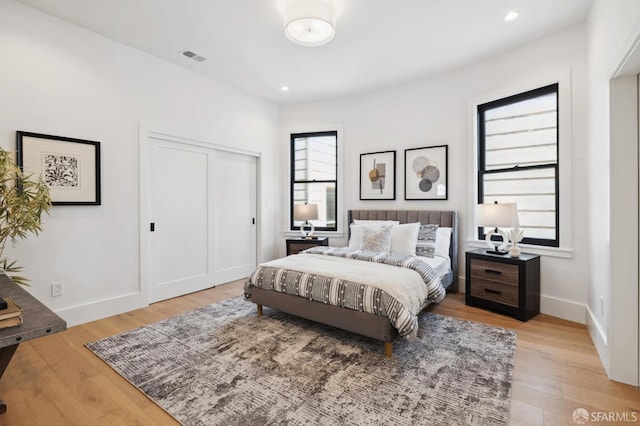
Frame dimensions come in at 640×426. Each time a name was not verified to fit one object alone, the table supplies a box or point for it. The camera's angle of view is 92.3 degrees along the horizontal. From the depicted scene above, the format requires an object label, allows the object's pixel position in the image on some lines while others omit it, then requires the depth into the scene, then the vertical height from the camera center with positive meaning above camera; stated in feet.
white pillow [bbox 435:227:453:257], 12.82 -1.22
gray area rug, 5.81 -3.73
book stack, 4.30 -1.48
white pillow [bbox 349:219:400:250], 13.05 -0.75
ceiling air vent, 11.83 +6.19
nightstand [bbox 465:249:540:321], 10.21 -2.49
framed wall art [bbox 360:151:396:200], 15.37 +1.86
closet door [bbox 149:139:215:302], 12.55 -0.31
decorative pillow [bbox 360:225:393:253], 12.21 -1.12
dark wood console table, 4.19 -1.63
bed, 8.00 -2.66
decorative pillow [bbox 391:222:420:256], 12.17 -1.08
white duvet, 8.23 -1.84
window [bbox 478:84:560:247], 11.04 +2.08
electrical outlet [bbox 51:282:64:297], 9.67 -2.43
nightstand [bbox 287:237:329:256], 15.89 -1.62
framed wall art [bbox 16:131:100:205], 9.14 +1.53
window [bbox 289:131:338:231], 17.21 +2.17
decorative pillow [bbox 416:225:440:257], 12.42 -1.20
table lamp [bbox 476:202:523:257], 10.46 -0.34
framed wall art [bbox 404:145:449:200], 13.93 +1.82
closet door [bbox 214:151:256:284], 15.17 -0.19
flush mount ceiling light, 8.25 +5.27
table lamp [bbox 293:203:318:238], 16.03 +0.01
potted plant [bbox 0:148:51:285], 5.56 +0.18
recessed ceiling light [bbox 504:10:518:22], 9.41 +6.10
